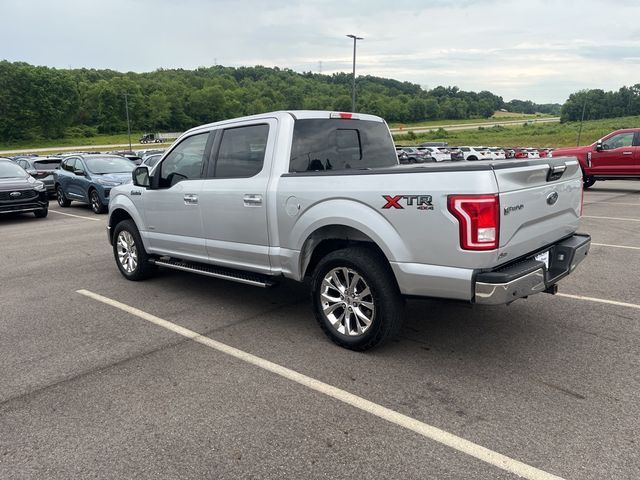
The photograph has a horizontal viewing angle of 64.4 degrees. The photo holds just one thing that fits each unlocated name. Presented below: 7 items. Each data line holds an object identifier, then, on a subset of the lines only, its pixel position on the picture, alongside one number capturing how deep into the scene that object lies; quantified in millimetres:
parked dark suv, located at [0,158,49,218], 12211
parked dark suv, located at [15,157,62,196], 17344
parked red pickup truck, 15328
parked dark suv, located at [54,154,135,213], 13547
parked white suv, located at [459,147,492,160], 28828
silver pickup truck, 3396
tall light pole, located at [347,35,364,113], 32625
